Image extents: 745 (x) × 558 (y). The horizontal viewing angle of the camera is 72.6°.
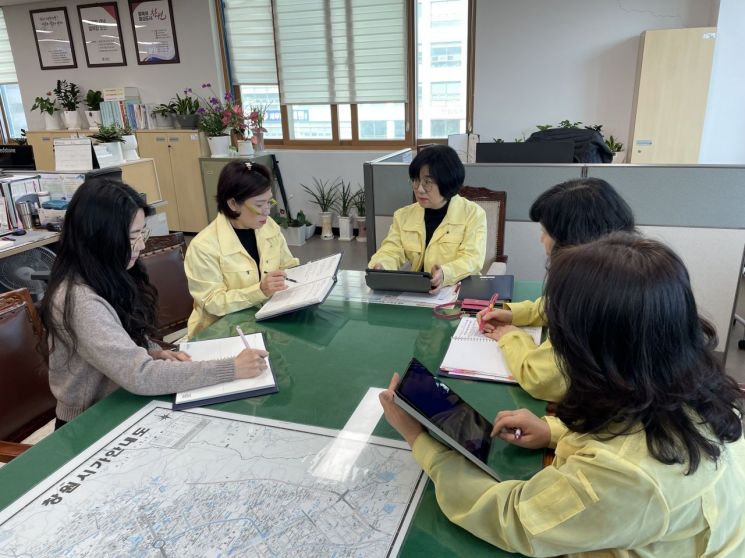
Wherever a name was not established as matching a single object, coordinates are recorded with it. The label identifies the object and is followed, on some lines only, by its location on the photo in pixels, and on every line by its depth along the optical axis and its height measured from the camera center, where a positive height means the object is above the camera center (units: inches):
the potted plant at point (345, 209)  212.8 -37.1
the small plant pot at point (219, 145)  207.2 -9.2
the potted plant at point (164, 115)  218.1 +3.7
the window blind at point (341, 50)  192.7 +25.5
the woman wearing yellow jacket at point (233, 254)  66.8 -18.3
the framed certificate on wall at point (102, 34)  223.8 +39.1
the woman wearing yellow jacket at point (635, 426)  25.5 -16.3
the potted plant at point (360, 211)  210.7 -37.5
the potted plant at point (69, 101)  229.3 +11.4
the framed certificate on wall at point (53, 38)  233.1 +39.5
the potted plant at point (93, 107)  227.0 +8.1
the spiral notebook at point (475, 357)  47.3 -23.1
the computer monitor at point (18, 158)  179.6 -10.2
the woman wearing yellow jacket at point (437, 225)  80.5 -17.9
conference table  33.3 -23.6
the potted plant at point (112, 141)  138.7 -4.1
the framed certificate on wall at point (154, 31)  215.9 +38.2
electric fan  114.5 -30.9
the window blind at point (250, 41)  207.3 +31.8
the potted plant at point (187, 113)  214.5 +4.0
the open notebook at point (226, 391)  44.5 -23.1
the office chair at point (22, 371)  53.0 -25.1
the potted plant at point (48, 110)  229.3 +7.5
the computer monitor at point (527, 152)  109.1 -8.5
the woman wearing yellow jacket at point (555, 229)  44.7 -11.4
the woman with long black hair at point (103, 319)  46.2 -17.8
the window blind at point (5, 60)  254.4 +33.5
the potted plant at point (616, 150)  173.5 -13.7
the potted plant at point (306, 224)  209.6 -42.2
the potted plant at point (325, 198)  213.9 -32.4
